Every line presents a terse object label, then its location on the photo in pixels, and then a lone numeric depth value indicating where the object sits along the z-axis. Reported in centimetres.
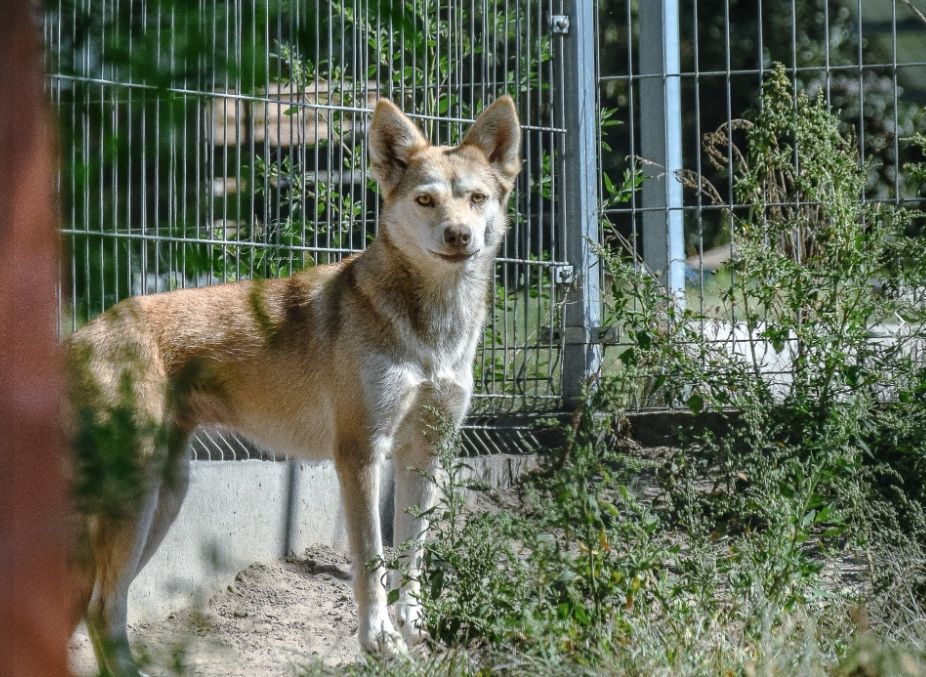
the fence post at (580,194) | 1356
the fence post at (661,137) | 1325
